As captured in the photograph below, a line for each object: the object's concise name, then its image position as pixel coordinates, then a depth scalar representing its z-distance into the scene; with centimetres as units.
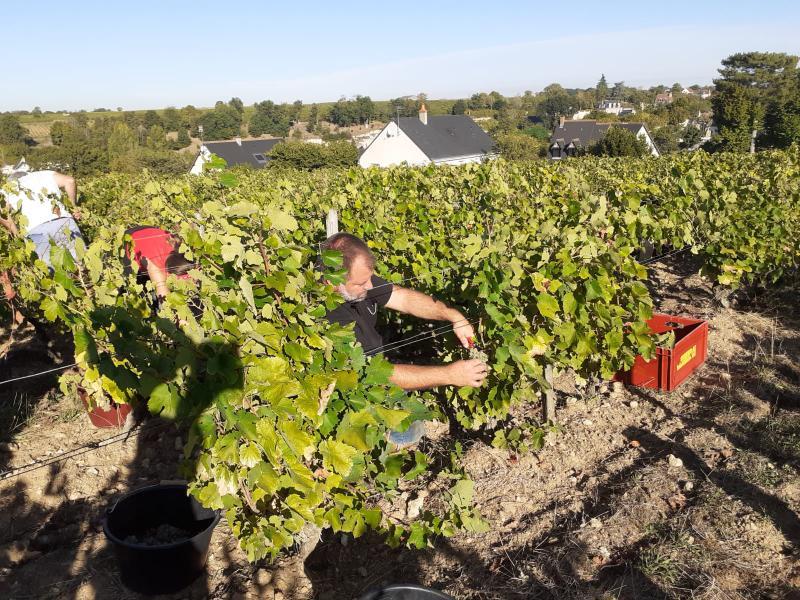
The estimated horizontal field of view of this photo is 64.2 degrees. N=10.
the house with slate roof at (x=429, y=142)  4219
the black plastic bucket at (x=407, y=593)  209
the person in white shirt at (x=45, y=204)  546
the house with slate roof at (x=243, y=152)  5031
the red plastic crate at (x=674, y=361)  432
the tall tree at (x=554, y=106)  11809
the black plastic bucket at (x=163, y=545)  270
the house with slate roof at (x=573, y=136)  4934
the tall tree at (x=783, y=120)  3944
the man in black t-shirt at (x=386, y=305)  299
